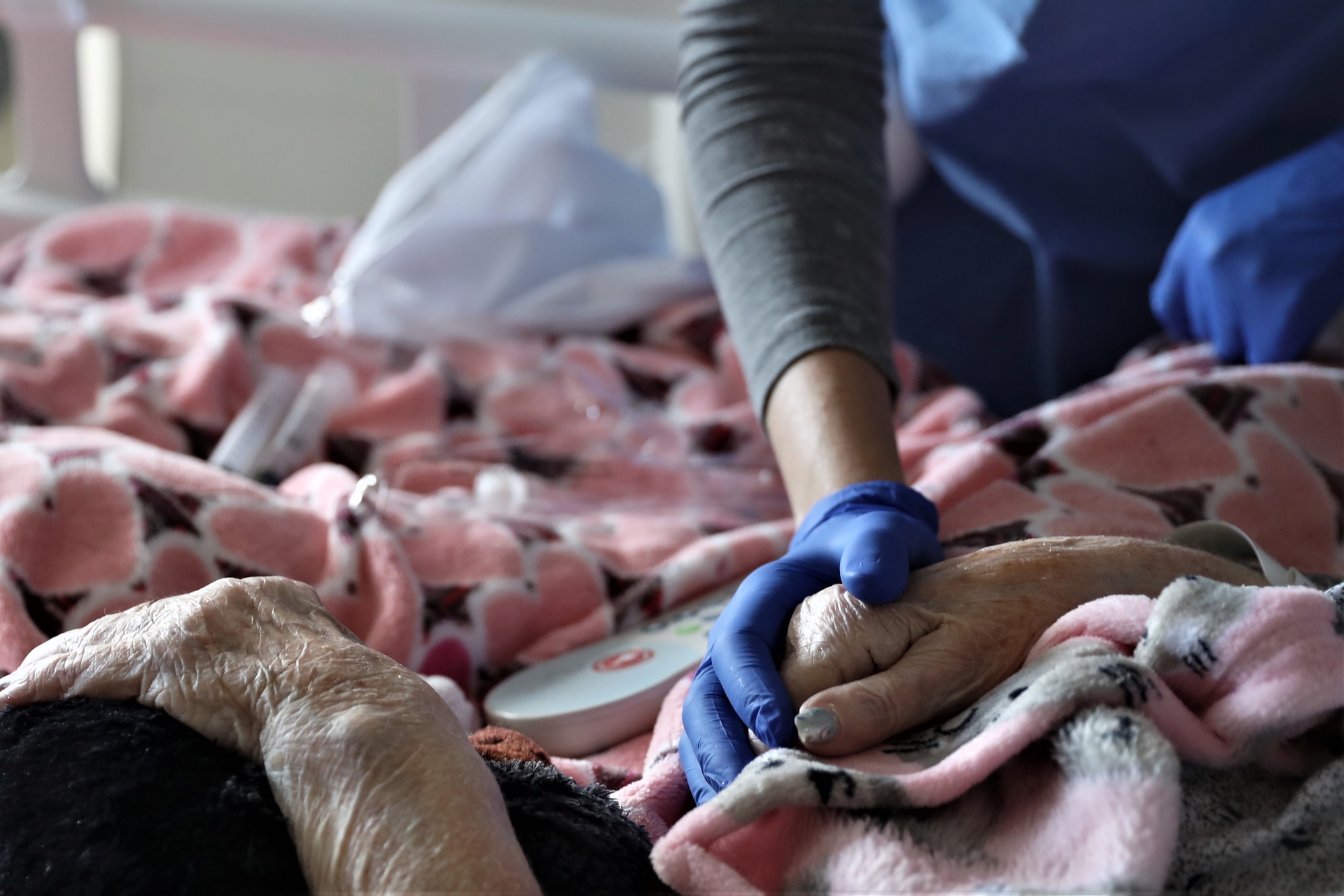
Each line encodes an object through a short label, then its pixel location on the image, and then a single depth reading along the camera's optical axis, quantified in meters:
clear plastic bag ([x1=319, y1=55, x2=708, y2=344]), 1.16
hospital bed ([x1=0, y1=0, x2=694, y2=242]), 1.33
